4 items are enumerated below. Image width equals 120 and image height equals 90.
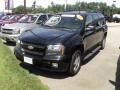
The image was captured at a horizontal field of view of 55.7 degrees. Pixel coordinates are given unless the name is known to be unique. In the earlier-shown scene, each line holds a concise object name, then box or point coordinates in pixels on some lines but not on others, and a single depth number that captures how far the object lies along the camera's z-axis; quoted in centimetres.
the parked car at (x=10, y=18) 774
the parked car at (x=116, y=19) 2231
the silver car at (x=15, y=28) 541
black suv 302
